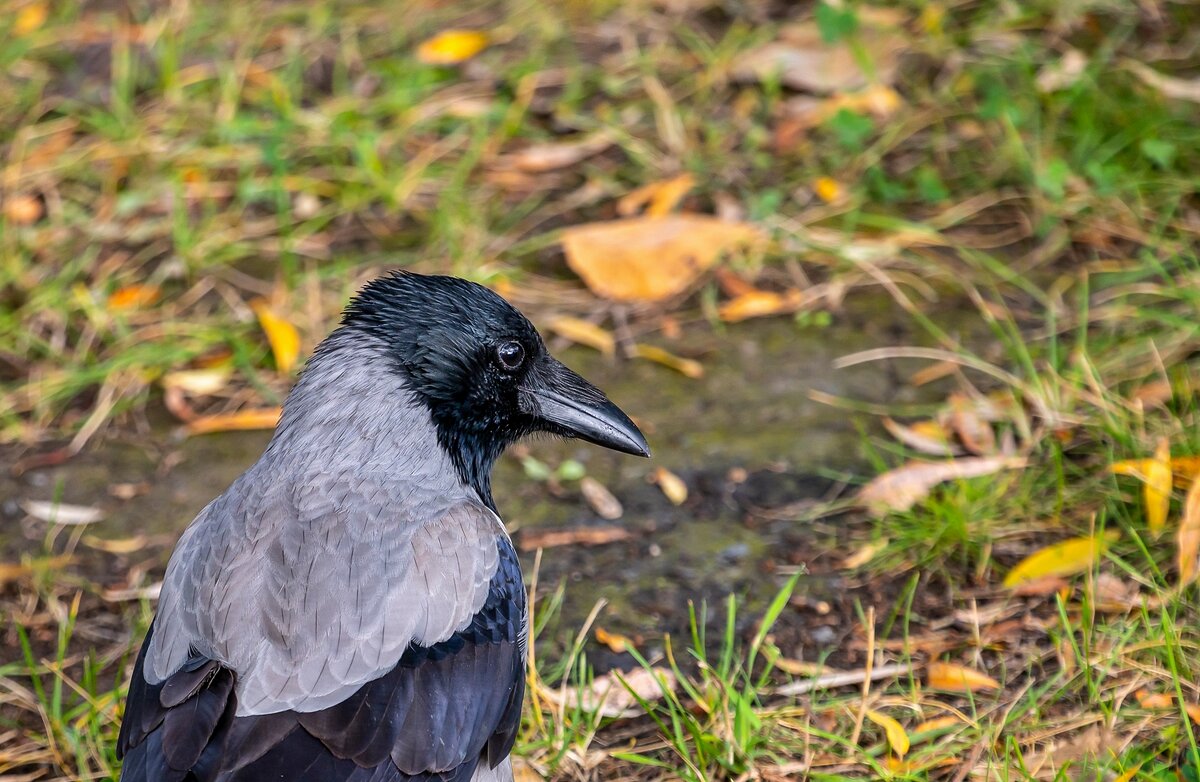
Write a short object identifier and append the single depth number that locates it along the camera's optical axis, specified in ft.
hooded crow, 19.26
